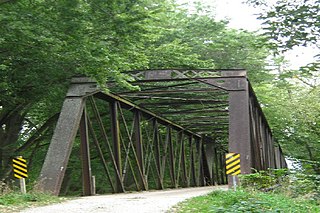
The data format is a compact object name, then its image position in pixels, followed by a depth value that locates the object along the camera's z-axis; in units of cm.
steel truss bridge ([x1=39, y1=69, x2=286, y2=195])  1459
